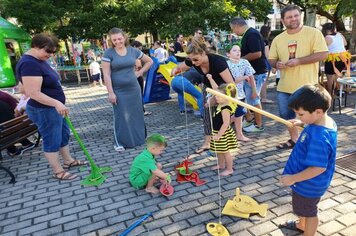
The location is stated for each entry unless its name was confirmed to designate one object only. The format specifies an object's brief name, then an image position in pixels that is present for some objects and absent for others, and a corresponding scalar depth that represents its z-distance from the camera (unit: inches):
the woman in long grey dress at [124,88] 191.5
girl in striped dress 145.4
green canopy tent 523.2
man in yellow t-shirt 155.2
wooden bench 182.8
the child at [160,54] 380.1
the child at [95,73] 520.7
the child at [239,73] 202.4
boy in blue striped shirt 82.3
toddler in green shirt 139.9
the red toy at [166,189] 142.3
